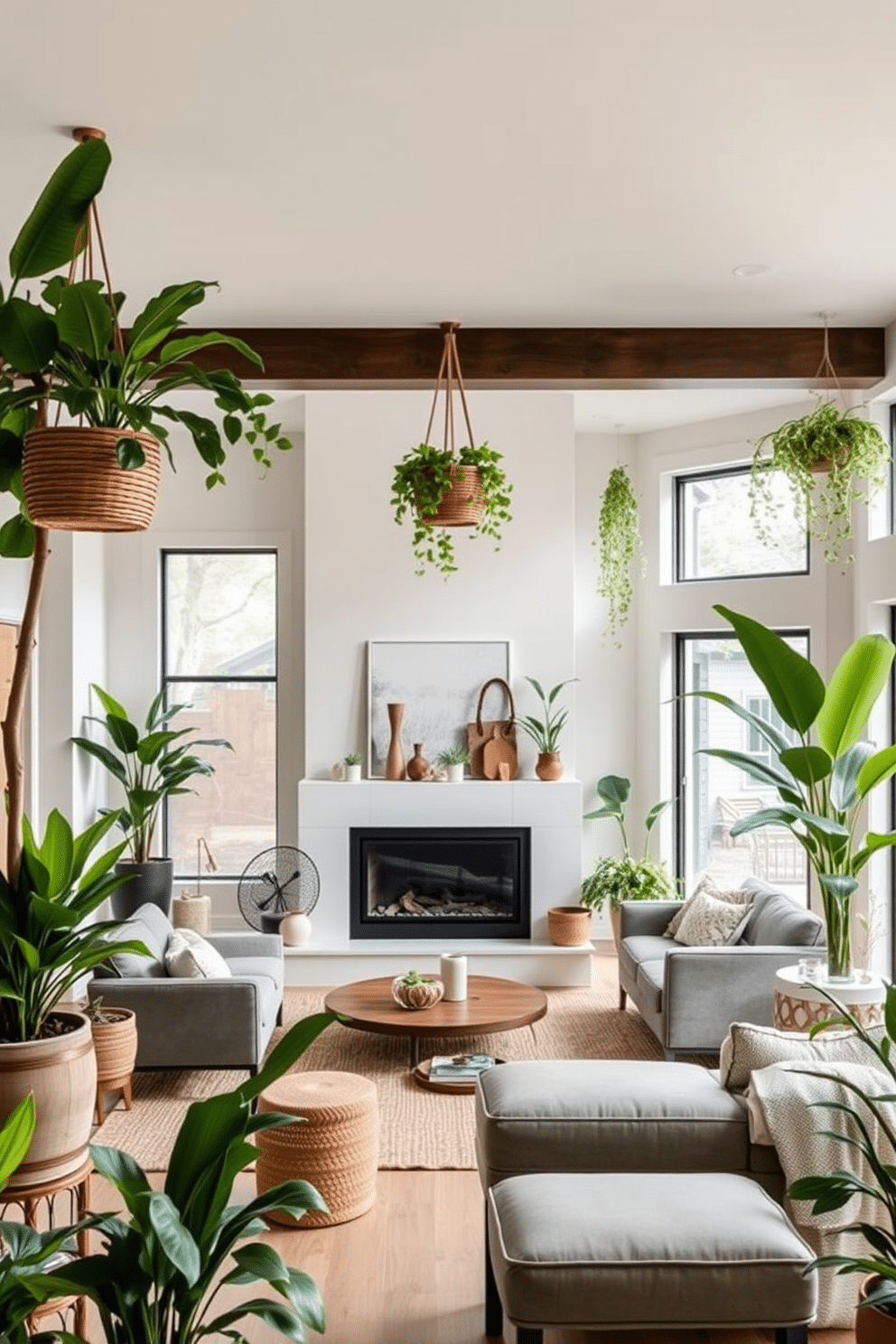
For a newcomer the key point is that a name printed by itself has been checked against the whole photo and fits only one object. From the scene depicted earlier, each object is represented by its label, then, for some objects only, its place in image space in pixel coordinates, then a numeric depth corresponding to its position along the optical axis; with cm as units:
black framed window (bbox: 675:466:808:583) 732
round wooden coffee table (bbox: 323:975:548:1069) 527
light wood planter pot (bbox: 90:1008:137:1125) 455
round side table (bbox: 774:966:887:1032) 402
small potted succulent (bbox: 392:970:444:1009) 551
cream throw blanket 307
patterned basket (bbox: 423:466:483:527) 503
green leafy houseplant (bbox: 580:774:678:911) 719
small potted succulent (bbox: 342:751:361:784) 724
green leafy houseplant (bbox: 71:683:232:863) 664
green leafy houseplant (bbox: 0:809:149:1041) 210
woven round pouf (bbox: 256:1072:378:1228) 395
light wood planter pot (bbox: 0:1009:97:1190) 203
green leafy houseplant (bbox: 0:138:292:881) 216
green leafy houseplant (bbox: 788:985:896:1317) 248
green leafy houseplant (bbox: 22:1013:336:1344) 210
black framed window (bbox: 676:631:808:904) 760
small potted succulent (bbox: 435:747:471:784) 721
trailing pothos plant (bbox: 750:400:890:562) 473
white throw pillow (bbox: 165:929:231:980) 522
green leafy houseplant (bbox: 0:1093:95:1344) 192
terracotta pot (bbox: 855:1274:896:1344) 258
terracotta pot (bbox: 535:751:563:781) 722
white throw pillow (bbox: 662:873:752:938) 602
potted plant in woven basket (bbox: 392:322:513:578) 499
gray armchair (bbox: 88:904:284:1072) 502
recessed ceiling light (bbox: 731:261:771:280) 442
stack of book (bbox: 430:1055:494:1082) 518
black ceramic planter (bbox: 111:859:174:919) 696
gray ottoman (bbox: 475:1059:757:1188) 324
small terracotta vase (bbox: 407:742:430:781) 722
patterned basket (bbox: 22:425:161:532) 238
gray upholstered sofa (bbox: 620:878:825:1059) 528
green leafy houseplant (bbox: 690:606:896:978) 409
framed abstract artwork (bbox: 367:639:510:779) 736
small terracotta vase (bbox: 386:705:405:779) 728
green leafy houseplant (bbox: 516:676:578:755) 727
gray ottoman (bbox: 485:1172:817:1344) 263
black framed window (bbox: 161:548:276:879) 817
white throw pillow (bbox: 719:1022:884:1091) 331
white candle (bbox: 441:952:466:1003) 572
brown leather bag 732
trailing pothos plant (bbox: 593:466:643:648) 783
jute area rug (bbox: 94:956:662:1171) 463
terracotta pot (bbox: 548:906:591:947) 700
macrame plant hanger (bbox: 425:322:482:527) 503
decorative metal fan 707
